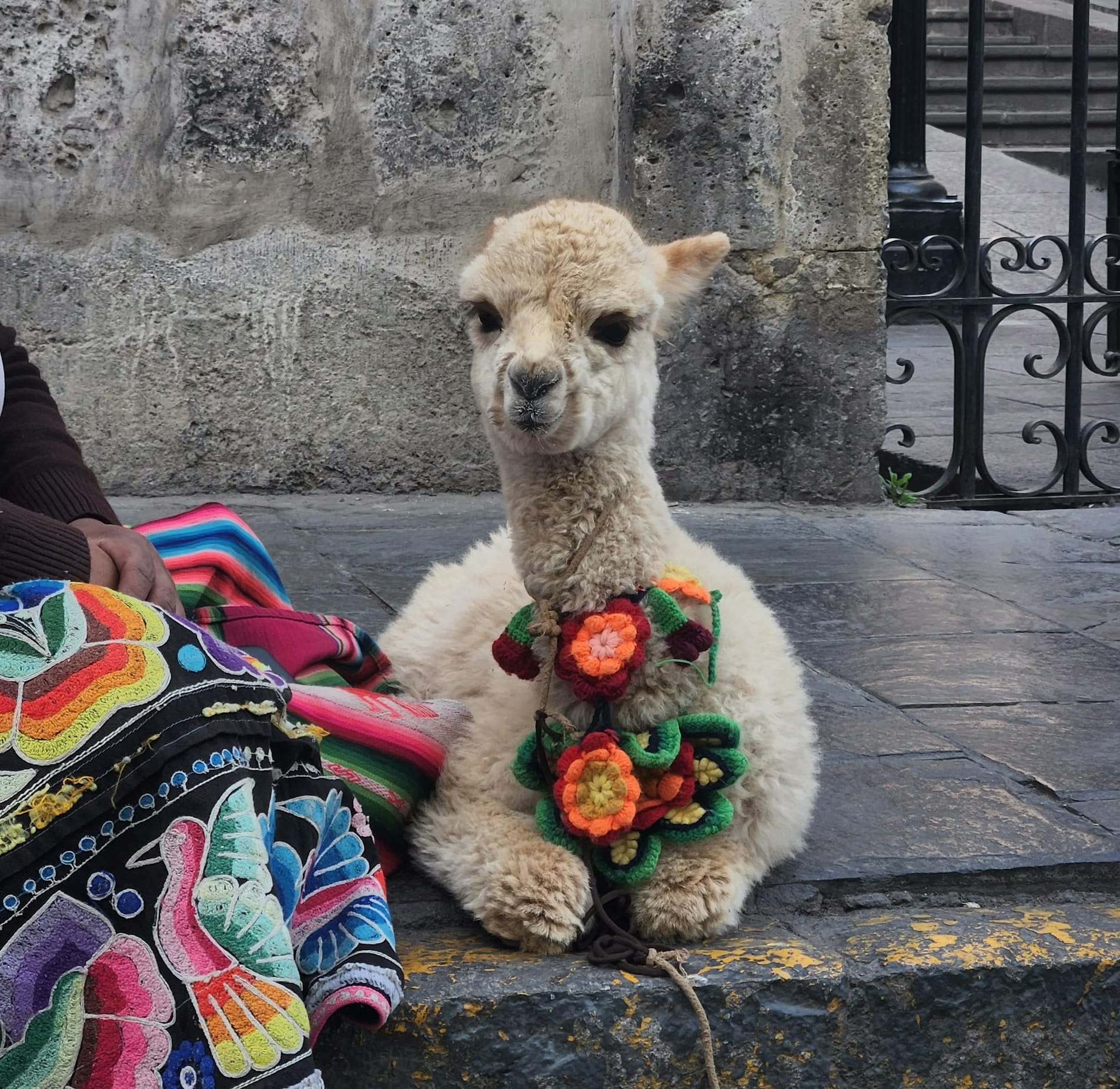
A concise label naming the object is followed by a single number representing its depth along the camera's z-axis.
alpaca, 2.05
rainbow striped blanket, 2.26
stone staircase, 14.26
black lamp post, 8.48
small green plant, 5.36
